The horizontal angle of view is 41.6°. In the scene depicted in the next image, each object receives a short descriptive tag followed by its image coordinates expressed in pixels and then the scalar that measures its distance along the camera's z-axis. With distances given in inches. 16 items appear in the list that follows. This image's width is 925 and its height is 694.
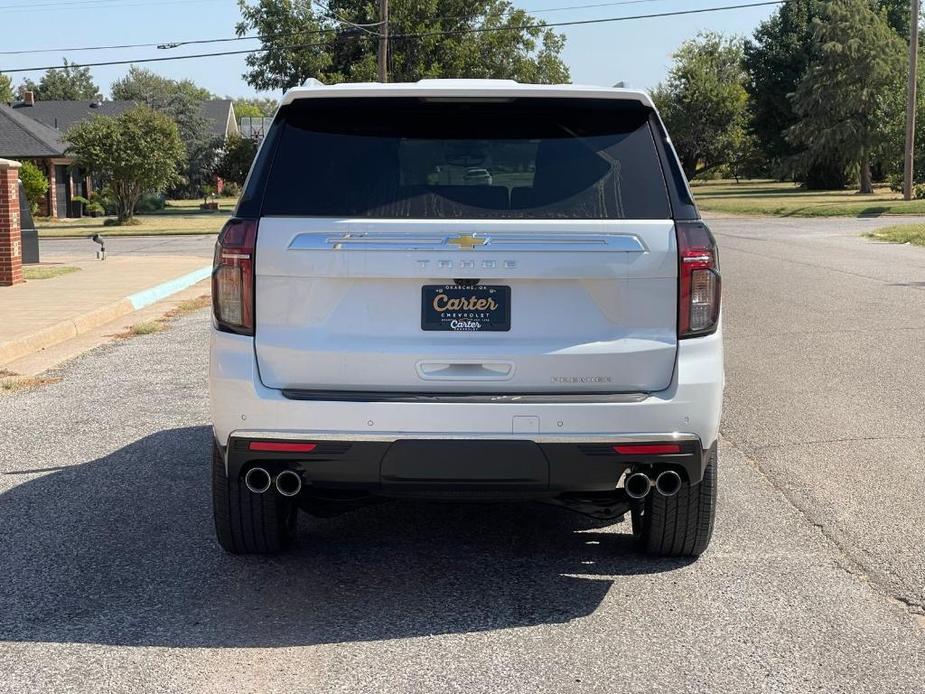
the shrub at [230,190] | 2979.8
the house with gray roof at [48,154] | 2003.0
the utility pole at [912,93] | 1718.8
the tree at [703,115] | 3398.1
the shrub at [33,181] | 1738.4
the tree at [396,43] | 2373.3
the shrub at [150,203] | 2221.9
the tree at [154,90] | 2726.4
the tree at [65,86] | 4541.6
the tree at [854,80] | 2348.7
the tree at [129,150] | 1662.2
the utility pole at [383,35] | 1625.2
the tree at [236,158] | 2470.5
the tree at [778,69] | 2881.4
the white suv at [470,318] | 175.8
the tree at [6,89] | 4084.6
